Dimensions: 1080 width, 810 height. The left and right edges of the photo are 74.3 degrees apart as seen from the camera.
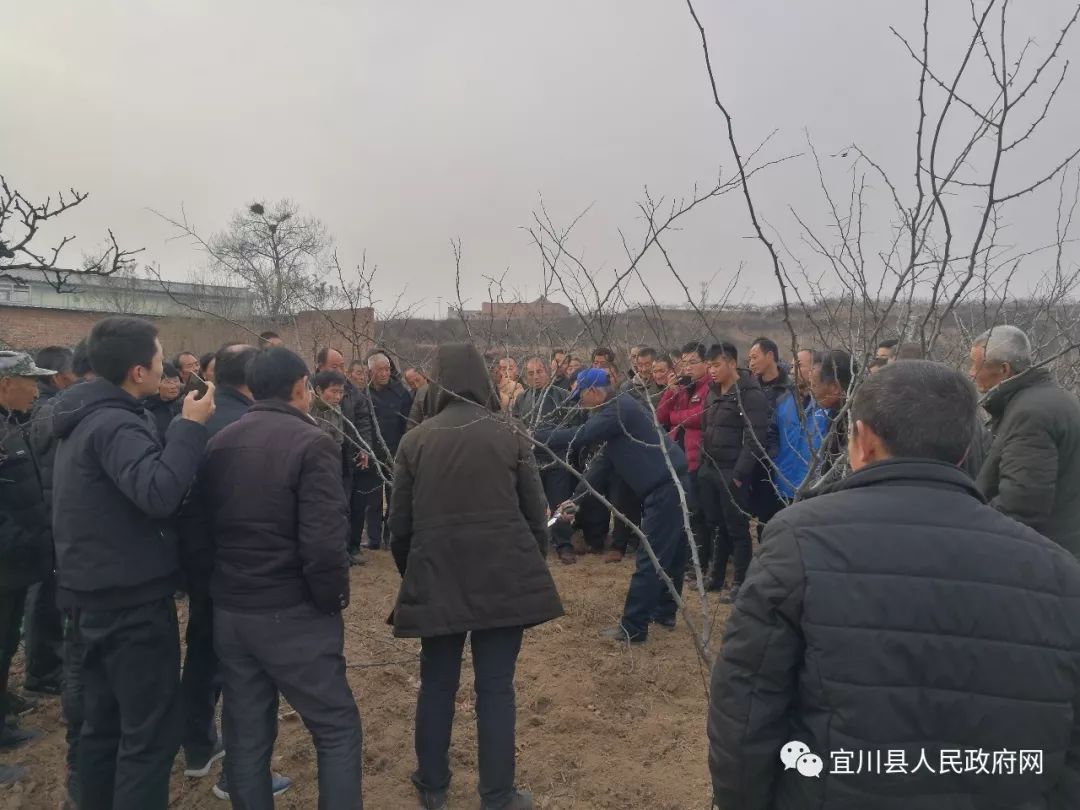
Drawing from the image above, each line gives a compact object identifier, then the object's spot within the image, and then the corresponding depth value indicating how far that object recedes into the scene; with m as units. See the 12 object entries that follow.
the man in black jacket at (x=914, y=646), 1.28
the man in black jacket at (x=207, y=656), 3.08
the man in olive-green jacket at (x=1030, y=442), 2.99
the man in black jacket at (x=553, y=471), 6.22
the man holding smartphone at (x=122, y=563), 2.40
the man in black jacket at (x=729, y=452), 5.24
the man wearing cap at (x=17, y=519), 3.24
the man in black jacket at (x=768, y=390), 5.30
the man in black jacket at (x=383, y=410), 6.96
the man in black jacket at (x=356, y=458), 6.49
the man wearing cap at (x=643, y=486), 4.51
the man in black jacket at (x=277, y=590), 2.45
